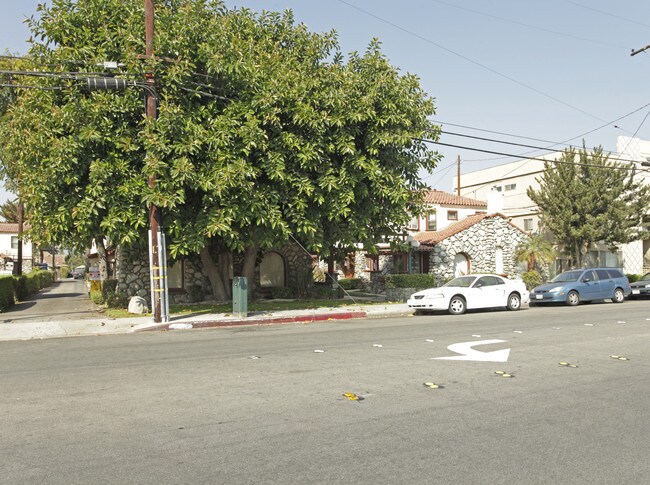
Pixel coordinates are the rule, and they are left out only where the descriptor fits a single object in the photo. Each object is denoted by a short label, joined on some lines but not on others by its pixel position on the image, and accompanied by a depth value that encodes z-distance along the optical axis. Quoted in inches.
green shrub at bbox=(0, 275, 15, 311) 827.4
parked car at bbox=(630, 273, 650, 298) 977.5
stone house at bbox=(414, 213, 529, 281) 1202.0
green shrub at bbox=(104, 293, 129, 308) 829.8
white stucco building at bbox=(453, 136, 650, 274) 1457.9
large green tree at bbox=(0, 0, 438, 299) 624.7
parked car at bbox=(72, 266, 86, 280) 2999.3
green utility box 669.9
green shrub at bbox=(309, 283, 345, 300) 1031.6
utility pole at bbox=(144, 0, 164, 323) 611.7
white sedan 721.6
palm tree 1212.0
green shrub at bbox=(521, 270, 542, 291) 1180.5
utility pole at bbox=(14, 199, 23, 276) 1310.9
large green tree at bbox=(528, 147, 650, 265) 1209.4
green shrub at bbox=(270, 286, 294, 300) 1010.0
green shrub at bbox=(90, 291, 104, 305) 977.1
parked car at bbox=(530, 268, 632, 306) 856.9
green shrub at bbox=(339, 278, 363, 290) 1334.3
